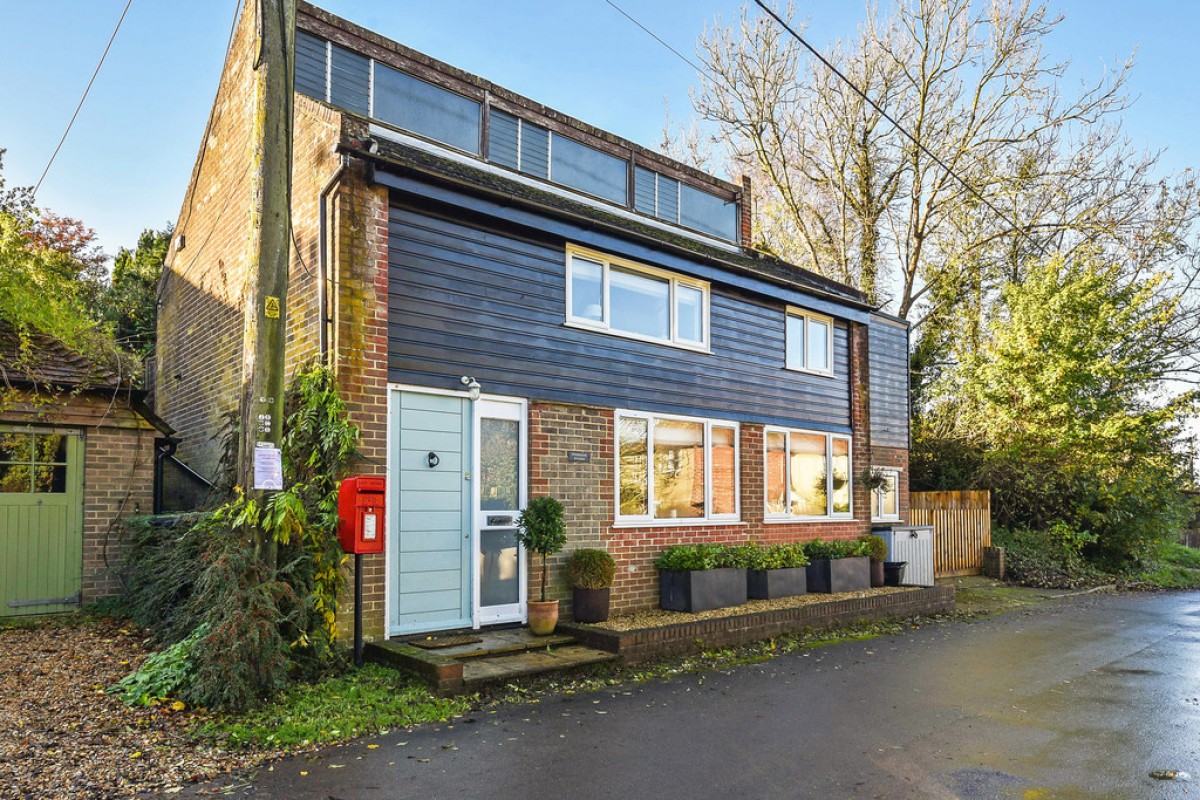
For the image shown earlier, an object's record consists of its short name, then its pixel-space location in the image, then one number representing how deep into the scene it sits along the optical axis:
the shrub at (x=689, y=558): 10.85
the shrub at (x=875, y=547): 14.01
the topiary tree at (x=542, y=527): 9.09
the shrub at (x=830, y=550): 13.05
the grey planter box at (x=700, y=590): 10.73
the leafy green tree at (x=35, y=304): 9.05
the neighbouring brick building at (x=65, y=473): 9.39
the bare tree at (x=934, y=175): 23.81
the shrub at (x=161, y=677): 6.48
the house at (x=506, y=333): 8.61
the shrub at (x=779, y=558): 11.87
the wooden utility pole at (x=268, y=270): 6.78
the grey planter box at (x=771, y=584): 11.82
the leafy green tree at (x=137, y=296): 19.22
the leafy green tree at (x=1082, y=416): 19.52
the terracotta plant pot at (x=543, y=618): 9.00
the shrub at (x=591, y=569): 9.70
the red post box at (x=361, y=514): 7.42
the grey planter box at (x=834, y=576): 12.87
